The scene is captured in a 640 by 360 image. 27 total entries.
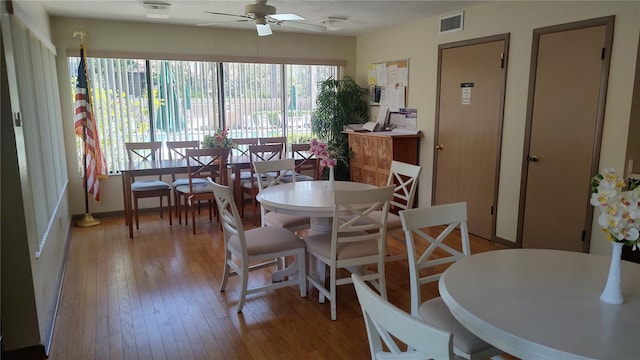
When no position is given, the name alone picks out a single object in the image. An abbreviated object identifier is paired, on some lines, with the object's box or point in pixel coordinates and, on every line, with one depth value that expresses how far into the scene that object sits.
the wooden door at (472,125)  4.26
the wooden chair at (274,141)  5.94
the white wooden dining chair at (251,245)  2.89
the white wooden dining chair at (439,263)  1.76
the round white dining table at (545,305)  1.30
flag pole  4.89
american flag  4.84
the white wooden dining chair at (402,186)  3.50
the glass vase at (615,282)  1.52
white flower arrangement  1.43
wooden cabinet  5.13
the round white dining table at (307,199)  2.99
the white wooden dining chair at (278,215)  3.59
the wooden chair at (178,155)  5.09
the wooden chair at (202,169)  4.71
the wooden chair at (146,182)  4.79
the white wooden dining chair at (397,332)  1.10
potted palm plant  6.14
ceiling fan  3.42
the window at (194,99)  5.33
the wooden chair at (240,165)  5.14
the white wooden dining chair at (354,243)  2.73
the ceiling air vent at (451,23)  4.55
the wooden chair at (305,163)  5.36
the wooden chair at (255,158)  5.08
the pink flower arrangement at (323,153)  3.51
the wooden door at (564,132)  3.36
